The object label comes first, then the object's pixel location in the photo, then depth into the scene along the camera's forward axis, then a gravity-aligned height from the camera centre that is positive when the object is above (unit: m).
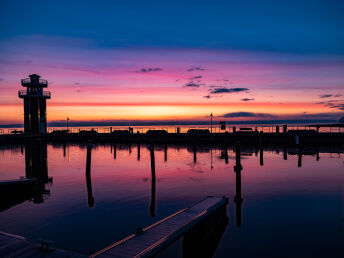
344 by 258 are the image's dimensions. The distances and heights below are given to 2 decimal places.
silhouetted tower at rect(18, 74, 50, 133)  57.56 +5.08
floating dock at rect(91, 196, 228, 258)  10.12 -4.46
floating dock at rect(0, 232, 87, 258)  9.19 -4.08
